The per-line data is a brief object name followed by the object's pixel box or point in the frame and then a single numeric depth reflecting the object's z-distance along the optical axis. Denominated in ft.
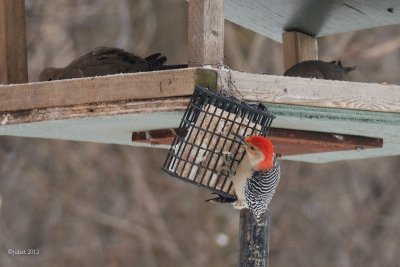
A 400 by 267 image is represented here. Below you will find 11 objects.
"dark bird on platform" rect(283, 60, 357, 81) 33.01
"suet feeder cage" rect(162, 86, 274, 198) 26.22
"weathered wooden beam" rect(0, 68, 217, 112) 25.31
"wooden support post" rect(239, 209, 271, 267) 29.04
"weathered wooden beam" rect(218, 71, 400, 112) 25.94
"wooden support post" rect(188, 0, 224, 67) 26.11
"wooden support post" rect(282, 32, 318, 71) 38.99
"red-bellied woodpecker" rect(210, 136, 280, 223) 26.15
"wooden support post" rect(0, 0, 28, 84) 31.76
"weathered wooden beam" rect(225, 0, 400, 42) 35.88
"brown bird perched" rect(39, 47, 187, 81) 31.91
